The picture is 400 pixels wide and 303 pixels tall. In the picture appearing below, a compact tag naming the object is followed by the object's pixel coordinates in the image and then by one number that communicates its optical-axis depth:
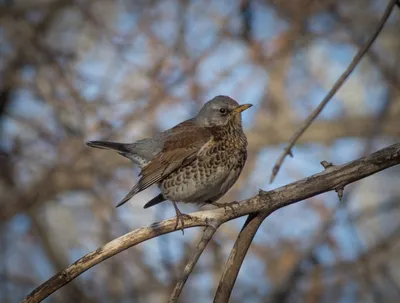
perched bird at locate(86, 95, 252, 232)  9.51
